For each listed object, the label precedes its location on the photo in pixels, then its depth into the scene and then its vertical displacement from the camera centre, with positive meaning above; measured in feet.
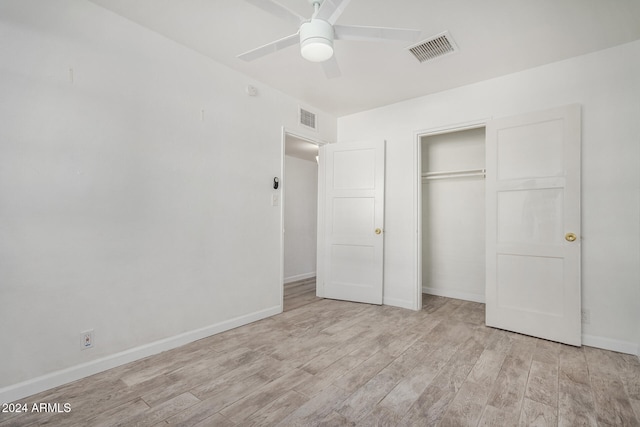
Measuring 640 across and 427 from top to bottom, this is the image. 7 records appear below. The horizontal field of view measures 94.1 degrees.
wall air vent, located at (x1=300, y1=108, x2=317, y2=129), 12.68 +4.19
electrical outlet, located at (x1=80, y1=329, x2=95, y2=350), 6.79 -2.92
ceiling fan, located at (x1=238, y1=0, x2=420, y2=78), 5.37 +3.55
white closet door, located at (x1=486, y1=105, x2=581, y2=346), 8.79 -0.23
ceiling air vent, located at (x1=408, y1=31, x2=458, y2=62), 8.16 +4.88
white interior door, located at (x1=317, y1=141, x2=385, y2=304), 12.77 -0.30
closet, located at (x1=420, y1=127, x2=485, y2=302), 13.52 +0.07
